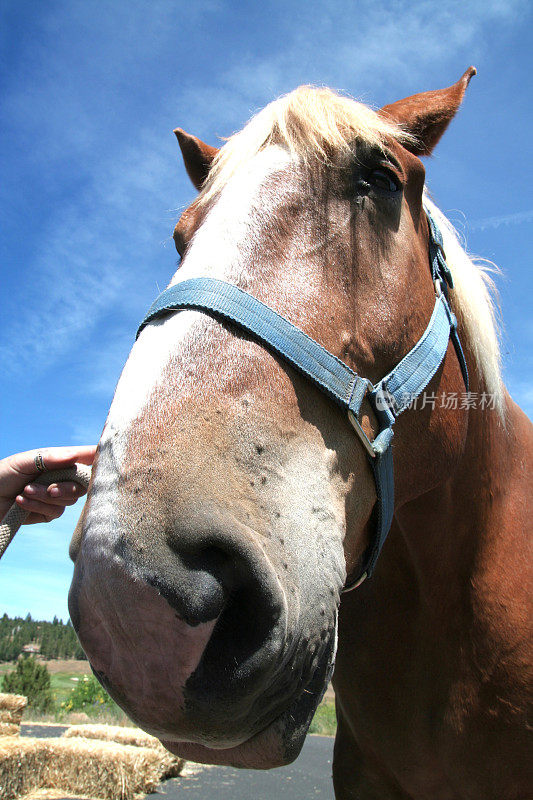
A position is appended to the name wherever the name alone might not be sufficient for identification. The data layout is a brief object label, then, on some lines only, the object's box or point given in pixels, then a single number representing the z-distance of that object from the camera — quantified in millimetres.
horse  973
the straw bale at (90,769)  7477
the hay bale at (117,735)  9656
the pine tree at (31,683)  16594
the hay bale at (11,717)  7271
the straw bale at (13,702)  7234
